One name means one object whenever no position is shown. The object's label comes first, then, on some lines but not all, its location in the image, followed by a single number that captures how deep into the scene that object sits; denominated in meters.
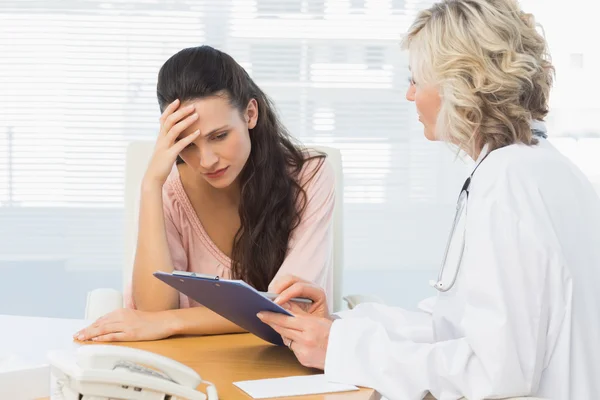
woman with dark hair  2.86
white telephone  2.15
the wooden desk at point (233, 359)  2.37
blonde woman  2.27
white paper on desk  2.34
